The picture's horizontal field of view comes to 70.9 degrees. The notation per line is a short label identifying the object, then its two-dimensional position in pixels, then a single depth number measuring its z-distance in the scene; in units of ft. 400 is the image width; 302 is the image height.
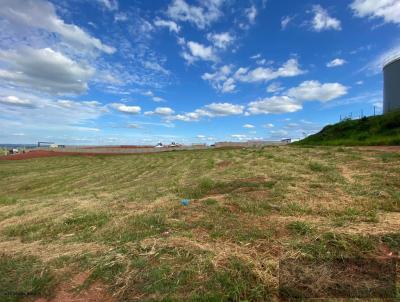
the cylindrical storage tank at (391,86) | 106.52
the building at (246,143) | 231.83
